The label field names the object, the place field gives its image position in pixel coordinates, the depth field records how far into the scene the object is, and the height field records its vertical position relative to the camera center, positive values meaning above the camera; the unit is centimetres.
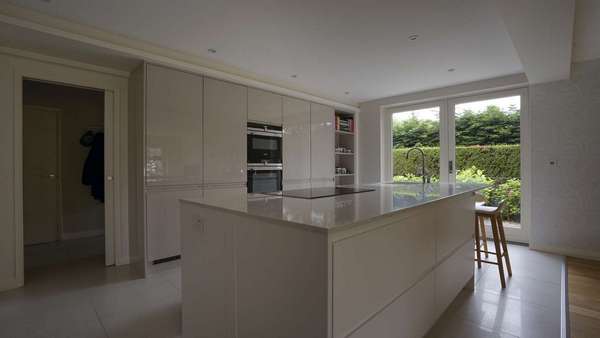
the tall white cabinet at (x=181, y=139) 287 +33
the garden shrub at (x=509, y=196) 408 -45
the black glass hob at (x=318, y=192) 189 -18
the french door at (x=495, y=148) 403 +29
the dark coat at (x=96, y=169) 399 +1
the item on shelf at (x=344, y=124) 526 +85
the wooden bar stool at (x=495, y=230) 256 -64
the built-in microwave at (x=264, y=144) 377 +34
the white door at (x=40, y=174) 396 -6
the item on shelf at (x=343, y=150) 537 +35
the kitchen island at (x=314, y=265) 103 -44
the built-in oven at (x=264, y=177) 378 -13
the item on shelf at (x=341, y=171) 537 -6
